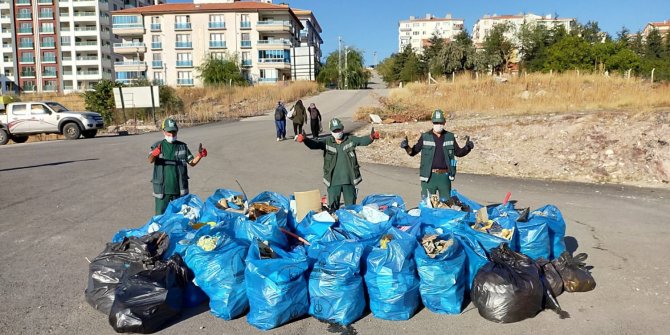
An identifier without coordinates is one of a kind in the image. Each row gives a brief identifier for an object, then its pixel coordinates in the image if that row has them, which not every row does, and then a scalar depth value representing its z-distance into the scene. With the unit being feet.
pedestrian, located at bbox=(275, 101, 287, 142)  62.28
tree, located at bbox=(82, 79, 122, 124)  104.01
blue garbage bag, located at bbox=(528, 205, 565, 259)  18.34
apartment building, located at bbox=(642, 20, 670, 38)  383.24
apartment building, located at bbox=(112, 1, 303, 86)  219.20
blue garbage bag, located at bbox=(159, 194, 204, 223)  19.17
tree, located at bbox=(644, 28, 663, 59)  182.38
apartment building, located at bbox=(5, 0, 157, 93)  255.09
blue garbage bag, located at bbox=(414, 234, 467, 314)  14.80
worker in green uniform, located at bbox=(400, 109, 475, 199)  22.40
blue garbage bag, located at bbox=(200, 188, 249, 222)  18.66
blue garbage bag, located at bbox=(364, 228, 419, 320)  14.61
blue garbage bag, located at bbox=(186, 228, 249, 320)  14.87
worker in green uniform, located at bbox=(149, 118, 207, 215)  21.40
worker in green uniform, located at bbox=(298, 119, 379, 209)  22.09
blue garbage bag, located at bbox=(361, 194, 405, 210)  20.13
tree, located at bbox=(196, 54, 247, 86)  198.70
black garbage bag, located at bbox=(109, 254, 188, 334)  13.69
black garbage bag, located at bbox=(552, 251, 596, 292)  16.40
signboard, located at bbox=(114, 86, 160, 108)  92.12
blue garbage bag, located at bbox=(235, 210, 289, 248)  16.33
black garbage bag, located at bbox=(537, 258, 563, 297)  15.97
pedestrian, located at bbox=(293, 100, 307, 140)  61.52
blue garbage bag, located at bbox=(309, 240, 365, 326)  14.49
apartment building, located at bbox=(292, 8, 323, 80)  192.54
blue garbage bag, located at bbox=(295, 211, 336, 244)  17.40
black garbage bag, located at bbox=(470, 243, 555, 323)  14.30
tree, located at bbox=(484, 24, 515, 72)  168.86
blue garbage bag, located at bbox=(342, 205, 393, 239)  16.61
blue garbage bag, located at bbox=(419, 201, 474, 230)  17.08
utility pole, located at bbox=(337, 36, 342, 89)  239.21
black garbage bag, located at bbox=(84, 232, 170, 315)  14.96
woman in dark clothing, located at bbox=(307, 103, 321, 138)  61.67
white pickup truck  73.46
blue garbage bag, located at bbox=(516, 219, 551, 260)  17.39
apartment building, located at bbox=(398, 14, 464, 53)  498.28
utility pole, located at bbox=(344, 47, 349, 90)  240.12
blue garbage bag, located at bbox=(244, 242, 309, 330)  14.16
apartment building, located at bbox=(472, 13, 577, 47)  413.90
